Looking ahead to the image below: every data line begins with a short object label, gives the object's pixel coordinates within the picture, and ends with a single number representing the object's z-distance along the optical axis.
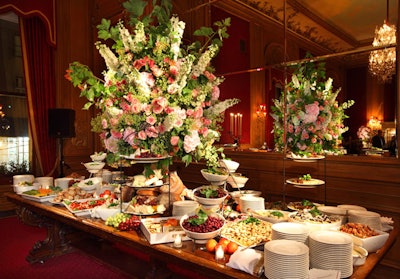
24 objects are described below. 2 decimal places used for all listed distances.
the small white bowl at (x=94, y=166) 3.34
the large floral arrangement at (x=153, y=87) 1.86
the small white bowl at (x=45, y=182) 3.34
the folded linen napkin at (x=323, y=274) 1.29
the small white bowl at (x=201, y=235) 1.68
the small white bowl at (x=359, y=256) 1.46
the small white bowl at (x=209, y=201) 1.96
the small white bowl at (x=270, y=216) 1.90
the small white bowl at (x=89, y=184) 2.96
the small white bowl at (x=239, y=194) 2.51
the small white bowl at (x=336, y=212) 2.00
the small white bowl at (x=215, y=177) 2.17
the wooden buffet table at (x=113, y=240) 1.48
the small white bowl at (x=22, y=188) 3.23
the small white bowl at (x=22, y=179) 3.37
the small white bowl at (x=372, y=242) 1.60
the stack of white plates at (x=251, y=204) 2.19
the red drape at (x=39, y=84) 5.46
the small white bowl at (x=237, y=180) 2.43
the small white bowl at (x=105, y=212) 2.24
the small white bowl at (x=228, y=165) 2.27
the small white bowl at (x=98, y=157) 3.51
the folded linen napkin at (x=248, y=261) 1.37
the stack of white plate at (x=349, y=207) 2.11
